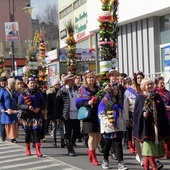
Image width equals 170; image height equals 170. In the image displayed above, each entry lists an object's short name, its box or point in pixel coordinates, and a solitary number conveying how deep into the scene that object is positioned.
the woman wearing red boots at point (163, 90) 10.33
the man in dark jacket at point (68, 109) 10.59
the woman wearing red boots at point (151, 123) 7.87
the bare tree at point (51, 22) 77.21
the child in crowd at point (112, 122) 8.62
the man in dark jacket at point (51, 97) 13.23
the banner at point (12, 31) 26.39
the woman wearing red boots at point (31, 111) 10.64
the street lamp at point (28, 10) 26.52
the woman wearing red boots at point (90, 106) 9.47
